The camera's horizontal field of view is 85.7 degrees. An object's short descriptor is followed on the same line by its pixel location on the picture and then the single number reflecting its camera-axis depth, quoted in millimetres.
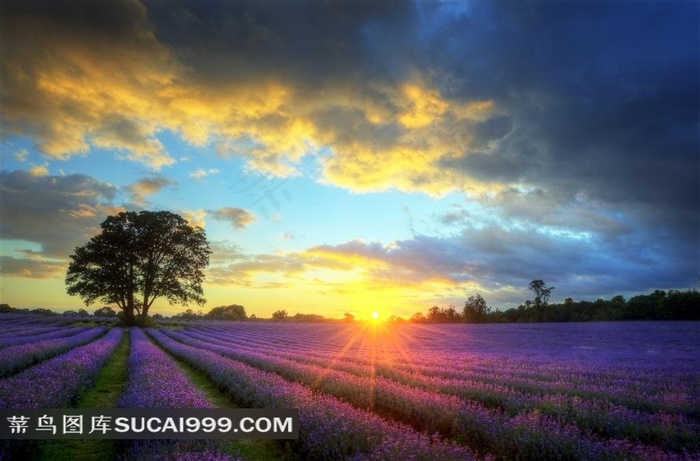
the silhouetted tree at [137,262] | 35688
